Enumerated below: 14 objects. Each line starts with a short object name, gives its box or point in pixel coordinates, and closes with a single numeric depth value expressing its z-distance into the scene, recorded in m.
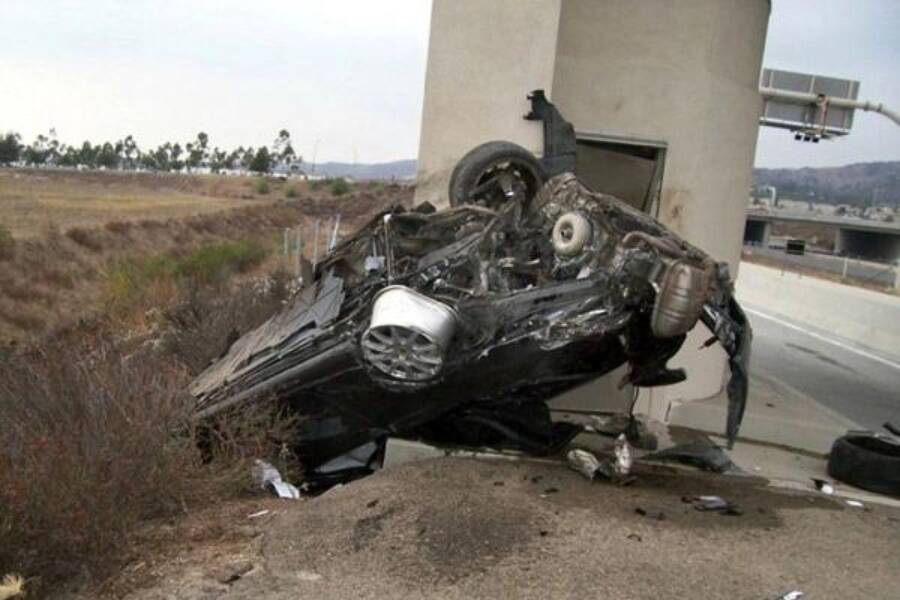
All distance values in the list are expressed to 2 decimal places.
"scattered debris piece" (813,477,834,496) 6.37
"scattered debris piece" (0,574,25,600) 3.85
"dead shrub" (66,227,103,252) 32.03
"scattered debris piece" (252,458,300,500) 5.79
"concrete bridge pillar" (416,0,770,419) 9.20
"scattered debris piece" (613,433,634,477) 5.72
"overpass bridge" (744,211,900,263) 78.94
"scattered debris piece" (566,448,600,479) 5.72
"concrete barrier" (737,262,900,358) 21.69
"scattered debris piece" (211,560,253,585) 4.06
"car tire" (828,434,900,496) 6.59
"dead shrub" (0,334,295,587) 4.16
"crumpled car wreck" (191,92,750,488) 5.27
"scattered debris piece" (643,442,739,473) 6.62
